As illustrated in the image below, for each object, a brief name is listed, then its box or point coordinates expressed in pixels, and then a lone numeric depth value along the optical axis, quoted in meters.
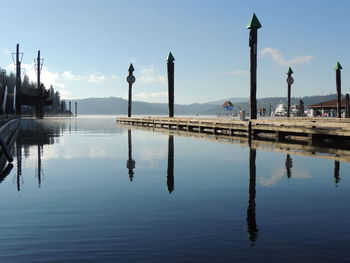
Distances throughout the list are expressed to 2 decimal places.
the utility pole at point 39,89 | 77.60
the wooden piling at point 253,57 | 32.44
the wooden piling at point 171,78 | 49.09
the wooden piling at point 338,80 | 47.84
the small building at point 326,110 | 75.25
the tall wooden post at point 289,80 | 53.56
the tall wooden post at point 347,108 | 55.12
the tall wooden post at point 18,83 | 73.19
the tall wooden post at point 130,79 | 65.62
